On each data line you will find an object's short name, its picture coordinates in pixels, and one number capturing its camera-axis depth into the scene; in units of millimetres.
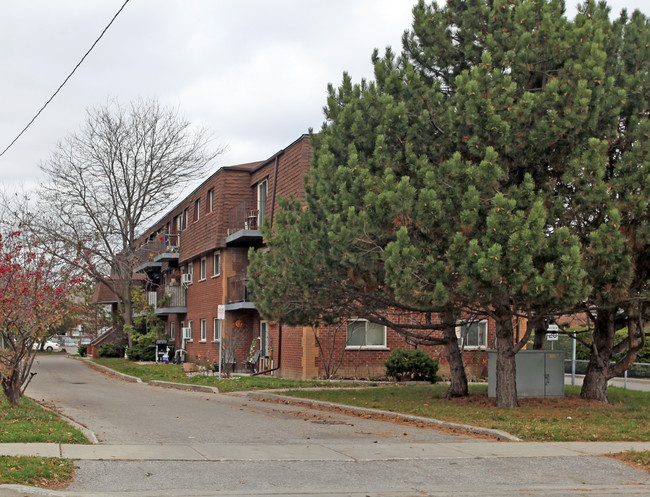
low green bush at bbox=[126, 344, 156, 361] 40875
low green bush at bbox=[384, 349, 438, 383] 24578
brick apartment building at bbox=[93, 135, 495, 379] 26000
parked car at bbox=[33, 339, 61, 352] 80962
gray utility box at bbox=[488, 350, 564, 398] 18125
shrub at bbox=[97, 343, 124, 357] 48969
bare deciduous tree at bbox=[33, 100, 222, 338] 38719
